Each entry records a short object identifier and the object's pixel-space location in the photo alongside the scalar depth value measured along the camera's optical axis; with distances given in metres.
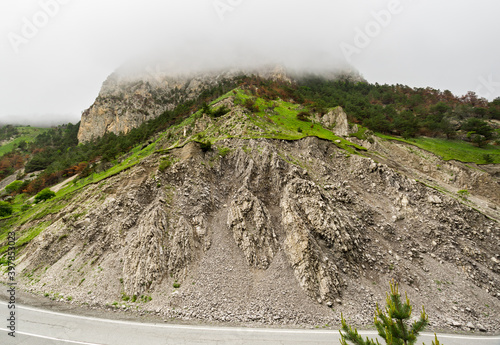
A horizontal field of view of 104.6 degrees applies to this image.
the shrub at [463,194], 32.03
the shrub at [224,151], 35.86
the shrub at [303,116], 54.32
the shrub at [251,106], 51.88
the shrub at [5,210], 40.63
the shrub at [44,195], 44.38
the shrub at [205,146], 35.03
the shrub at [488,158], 38.91
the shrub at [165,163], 30.85
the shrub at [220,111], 50.38
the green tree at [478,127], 46.59
